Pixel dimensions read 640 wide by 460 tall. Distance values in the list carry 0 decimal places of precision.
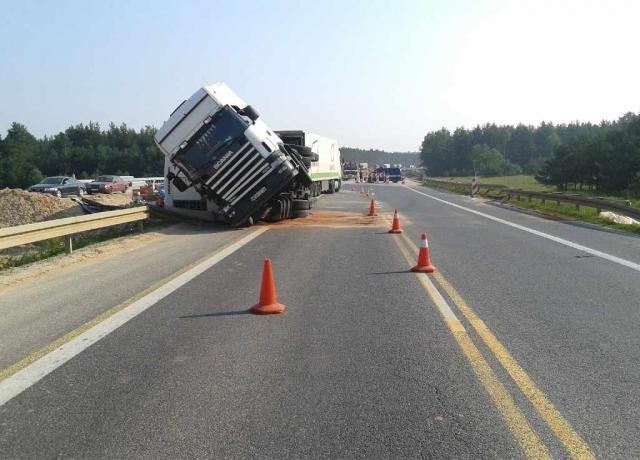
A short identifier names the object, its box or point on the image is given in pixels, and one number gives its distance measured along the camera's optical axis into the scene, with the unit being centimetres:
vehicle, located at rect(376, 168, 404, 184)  7819
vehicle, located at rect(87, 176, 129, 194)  4188
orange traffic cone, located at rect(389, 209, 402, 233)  1675
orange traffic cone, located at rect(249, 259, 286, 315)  710
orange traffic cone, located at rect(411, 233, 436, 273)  1006
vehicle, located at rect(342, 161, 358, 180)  8822
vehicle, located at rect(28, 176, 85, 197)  3878
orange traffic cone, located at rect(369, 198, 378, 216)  2323
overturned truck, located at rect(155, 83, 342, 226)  1644
